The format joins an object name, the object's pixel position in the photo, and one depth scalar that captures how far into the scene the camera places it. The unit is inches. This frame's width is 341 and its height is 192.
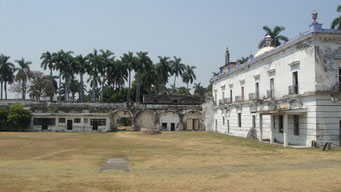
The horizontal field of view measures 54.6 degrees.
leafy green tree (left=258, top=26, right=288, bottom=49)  1753.2
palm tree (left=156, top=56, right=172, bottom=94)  2484.5
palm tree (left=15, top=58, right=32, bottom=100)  2431.1
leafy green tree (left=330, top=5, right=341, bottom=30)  1424.0
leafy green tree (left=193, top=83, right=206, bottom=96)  3821.4
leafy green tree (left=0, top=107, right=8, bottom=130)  1574.7
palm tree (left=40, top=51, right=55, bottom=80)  2290.2
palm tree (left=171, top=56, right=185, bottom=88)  2669.8
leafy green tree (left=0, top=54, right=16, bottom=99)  2391.7
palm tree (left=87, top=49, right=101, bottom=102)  2301.9
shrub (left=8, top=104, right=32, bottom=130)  1555.1
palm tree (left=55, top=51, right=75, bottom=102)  2253.9
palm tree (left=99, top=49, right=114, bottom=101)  2329.0
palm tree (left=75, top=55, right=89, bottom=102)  2256.4
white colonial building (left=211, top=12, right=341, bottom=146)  776.3
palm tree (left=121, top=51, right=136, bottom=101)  2384.4
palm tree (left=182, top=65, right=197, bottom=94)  2994.6
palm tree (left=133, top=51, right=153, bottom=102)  2386.8
